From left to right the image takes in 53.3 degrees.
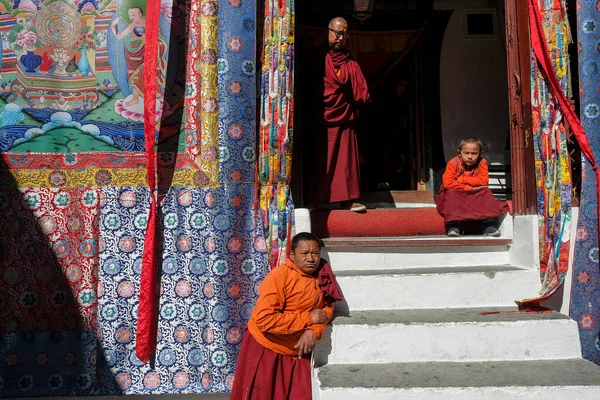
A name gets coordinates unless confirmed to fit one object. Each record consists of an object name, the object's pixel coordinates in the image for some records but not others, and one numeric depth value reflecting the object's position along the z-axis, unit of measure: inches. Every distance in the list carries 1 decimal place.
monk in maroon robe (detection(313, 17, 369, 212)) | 202.5
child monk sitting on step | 187.9
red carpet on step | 193.5
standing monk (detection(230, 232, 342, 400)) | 140.9
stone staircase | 129.1
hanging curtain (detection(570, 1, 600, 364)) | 166.2
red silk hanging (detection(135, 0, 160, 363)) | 168.7
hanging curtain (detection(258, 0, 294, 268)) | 171.8
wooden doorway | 266.8
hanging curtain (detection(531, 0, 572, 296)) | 163.6
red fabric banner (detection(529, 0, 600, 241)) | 164.7
